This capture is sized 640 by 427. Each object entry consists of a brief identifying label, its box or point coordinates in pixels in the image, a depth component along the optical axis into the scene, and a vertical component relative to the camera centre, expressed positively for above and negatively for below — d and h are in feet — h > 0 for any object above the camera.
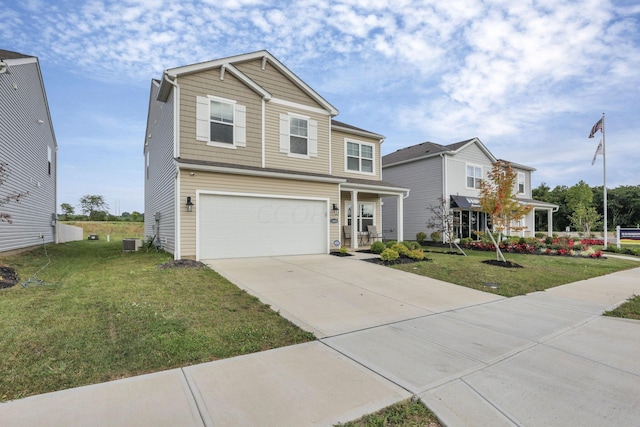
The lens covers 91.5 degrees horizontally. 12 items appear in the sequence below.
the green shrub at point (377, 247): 40.50 -3.88
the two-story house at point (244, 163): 32.45 +6.48
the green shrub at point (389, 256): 33.27 -4.11
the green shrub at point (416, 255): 34.80 -4.21
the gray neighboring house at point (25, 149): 33.71 +9.15
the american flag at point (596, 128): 60.44 +17.26
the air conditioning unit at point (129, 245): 41.32 -3.54
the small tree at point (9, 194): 32.52 +2.97
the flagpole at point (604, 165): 61.57 +10.43
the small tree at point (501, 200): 35.29 +1.95
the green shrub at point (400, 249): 35.97 -3.66
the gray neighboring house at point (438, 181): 62.64 +7.59
